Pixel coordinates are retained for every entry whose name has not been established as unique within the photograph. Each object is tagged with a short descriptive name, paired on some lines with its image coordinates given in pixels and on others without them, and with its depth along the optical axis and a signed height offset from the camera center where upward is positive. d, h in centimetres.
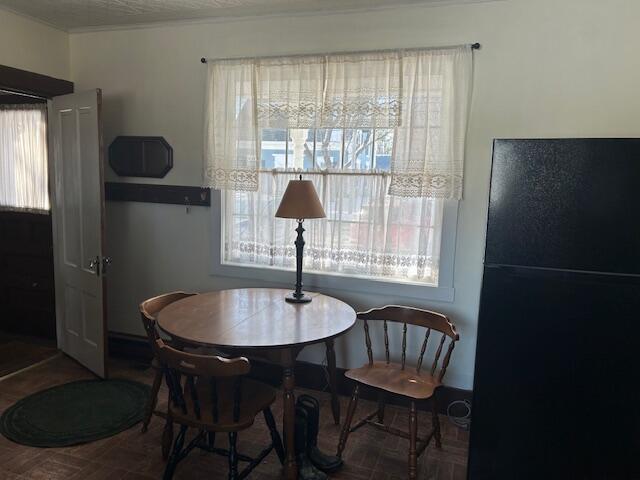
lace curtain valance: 276 +51
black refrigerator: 174 -45
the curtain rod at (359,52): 268 +83
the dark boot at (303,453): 230 -132
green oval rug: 265 -142
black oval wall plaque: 344 +18
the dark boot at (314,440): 236 -128
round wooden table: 216 -70
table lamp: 258 -9
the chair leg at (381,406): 274 -125
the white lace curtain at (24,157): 394 +16
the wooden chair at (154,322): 236 -74
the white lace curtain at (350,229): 295 -27
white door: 318 -32
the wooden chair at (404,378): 232 -100
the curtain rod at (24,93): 316 +57
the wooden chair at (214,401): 192 -99
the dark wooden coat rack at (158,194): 339 -9
